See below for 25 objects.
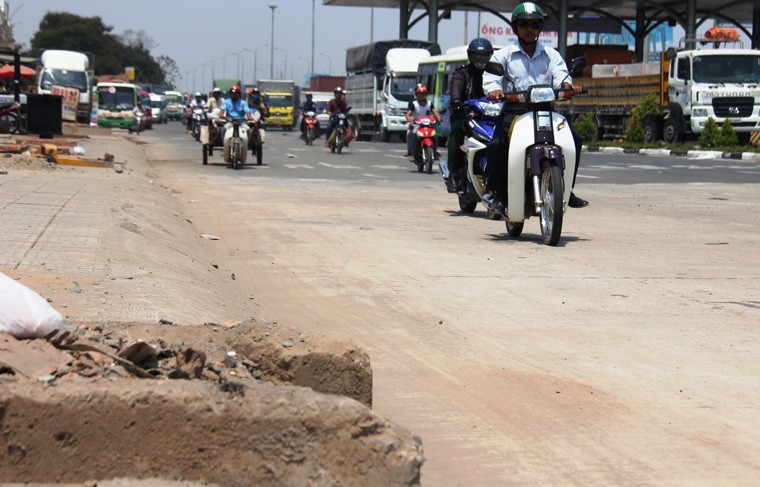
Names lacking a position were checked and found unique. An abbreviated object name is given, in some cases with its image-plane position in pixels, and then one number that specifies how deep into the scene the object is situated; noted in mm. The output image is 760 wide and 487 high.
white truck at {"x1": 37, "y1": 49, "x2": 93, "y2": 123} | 49500
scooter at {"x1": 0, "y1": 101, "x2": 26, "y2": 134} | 29281
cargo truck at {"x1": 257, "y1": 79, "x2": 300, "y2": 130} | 68562
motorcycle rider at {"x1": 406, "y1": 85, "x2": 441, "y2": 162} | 22531
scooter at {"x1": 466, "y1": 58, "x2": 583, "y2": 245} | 9711
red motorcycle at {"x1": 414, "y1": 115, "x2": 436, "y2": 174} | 21969
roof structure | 52469
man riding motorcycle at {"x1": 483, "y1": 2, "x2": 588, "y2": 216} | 10094
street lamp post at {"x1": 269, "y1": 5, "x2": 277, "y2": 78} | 130250
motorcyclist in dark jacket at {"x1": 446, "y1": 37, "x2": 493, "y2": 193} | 11969
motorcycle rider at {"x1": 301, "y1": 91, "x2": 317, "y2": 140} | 39375
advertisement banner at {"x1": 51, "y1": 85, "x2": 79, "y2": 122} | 42406
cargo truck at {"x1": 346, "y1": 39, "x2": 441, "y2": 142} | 44000
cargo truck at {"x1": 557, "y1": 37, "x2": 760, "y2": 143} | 31345
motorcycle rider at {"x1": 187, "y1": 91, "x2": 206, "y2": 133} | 42281
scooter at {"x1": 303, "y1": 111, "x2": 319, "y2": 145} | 38594
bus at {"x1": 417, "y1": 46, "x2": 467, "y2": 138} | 38875
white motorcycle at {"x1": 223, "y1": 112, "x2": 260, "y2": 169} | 22328
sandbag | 3834
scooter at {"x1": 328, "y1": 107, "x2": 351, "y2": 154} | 30734
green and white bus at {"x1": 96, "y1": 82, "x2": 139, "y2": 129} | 54938
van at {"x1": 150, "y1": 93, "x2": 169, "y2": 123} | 83000
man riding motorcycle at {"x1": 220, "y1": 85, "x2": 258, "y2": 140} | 22906
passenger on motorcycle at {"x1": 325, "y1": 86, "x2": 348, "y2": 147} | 31094
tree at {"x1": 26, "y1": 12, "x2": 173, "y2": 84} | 129000
